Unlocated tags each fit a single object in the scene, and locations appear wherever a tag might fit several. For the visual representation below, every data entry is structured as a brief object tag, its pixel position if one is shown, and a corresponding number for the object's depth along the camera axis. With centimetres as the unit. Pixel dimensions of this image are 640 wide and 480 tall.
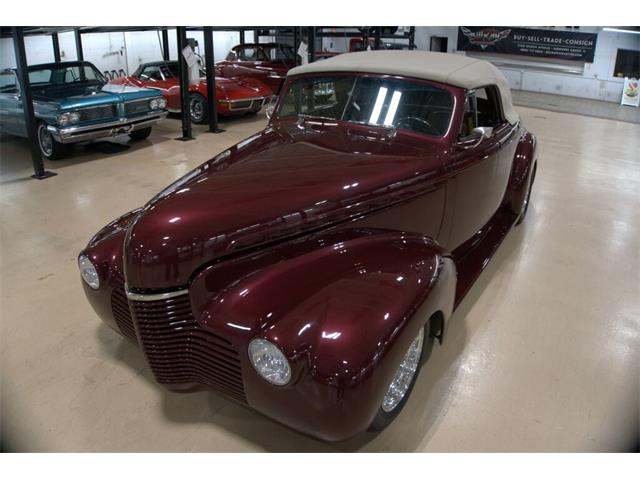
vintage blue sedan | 699
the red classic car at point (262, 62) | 1172
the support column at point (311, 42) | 1062
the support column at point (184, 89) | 812
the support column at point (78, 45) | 1159
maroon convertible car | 202
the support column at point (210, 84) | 852
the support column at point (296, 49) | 1147
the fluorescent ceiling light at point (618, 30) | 1307
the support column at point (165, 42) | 1289
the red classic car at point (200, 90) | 972
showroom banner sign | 1474
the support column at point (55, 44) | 1177
